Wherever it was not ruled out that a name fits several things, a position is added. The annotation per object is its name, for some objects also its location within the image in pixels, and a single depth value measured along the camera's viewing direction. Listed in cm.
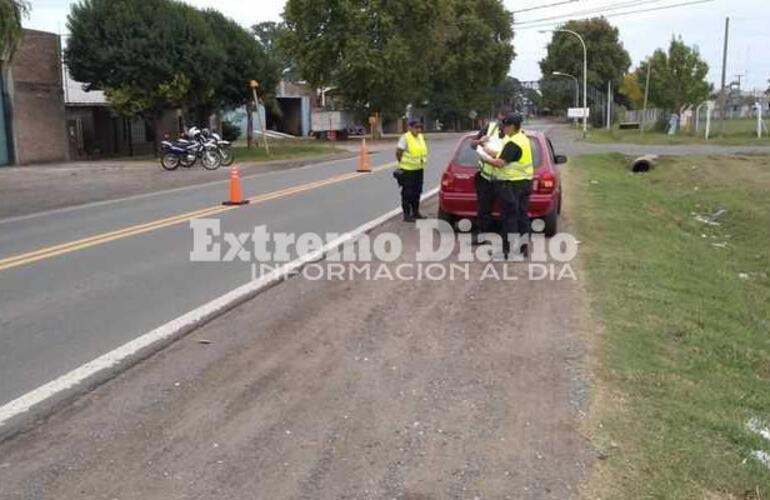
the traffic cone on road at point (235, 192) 1563
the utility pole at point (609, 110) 7031
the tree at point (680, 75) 5916
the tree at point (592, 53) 10712
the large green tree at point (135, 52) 3241
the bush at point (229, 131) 4978
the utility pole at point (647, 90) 5918
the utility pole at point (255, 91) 3431
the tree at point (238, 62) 3734
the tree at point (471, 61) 7762
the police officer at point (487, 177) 1000
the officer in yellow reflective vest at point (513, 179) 938
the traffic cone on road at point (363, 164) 2505
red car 1085
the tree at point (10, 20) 1722
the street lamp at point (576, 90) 9619
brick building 3039
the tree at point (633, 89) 7771
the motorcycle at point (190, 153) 2752
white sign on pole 8238
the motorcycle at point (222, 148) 2842
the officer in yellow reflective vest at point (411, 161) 1237
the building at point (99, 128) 3597
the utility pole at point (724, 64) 4703
